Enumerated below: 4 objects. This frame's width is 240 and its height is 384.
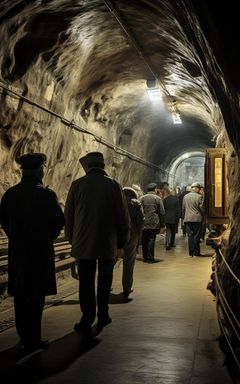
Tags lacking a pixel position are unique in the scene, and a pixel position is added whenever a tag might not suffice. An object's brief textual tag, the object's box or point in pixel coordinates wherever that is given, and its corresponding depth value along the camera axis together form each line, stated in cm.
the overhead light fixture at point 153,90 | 1084
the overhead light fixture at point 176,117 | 1426
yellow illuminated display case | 829
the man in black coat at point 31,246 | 418
